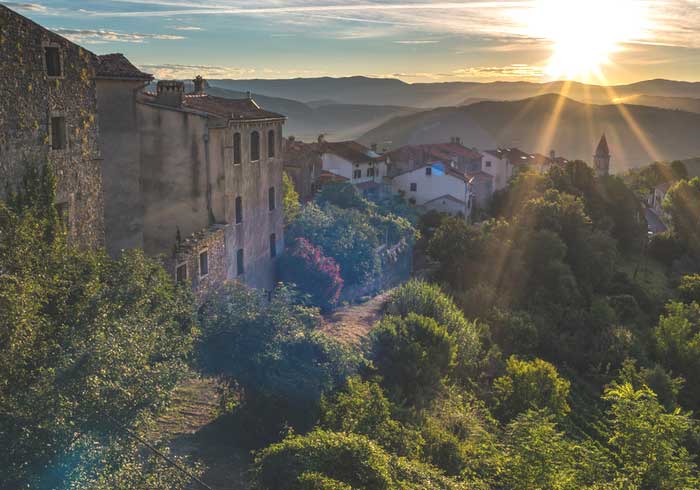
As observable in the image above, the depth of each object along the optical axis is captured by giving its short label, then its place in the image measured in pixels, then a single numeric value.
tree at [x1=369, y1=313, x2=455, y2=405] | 21.86
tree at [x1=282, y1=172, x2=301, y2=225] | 35.50
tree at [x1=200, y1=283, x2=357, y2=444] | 17.47
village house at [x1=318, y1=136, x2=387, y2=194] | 57.22
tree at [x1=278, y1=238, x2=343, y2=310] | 29.88
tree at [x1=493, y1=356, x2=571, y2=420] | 26.08
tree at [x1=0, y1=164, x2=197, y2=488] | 10.93
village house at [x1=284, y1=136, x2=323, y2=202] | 49.22
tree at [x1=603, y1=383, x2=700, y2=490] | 20.02
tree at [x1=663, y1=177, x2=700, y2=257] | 67.38
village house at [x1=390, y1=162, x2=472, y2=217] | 57.34
